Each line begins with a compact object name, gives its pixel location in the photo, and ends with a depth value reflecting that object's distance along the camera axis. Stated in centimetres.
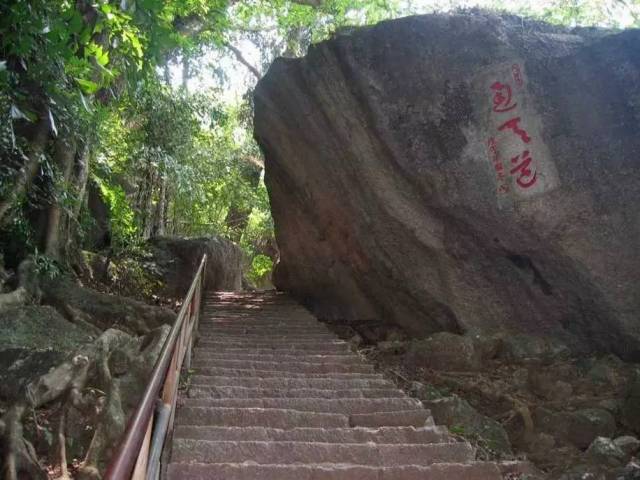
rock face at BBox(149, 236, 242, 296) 1077
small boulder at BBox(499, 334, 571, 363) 616
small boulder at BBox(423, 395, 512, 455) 459
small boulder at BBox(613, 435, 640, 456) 429
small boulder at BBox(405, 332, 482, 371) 607
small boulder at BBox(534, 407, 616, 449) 477
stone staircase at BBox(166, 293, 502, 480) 343
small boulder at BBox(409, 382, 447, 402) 523
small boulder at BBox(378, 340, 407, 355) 691
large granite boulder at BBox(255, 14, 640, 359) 609
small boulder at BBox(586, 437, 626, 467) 408
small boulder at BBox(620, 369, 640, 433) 481
